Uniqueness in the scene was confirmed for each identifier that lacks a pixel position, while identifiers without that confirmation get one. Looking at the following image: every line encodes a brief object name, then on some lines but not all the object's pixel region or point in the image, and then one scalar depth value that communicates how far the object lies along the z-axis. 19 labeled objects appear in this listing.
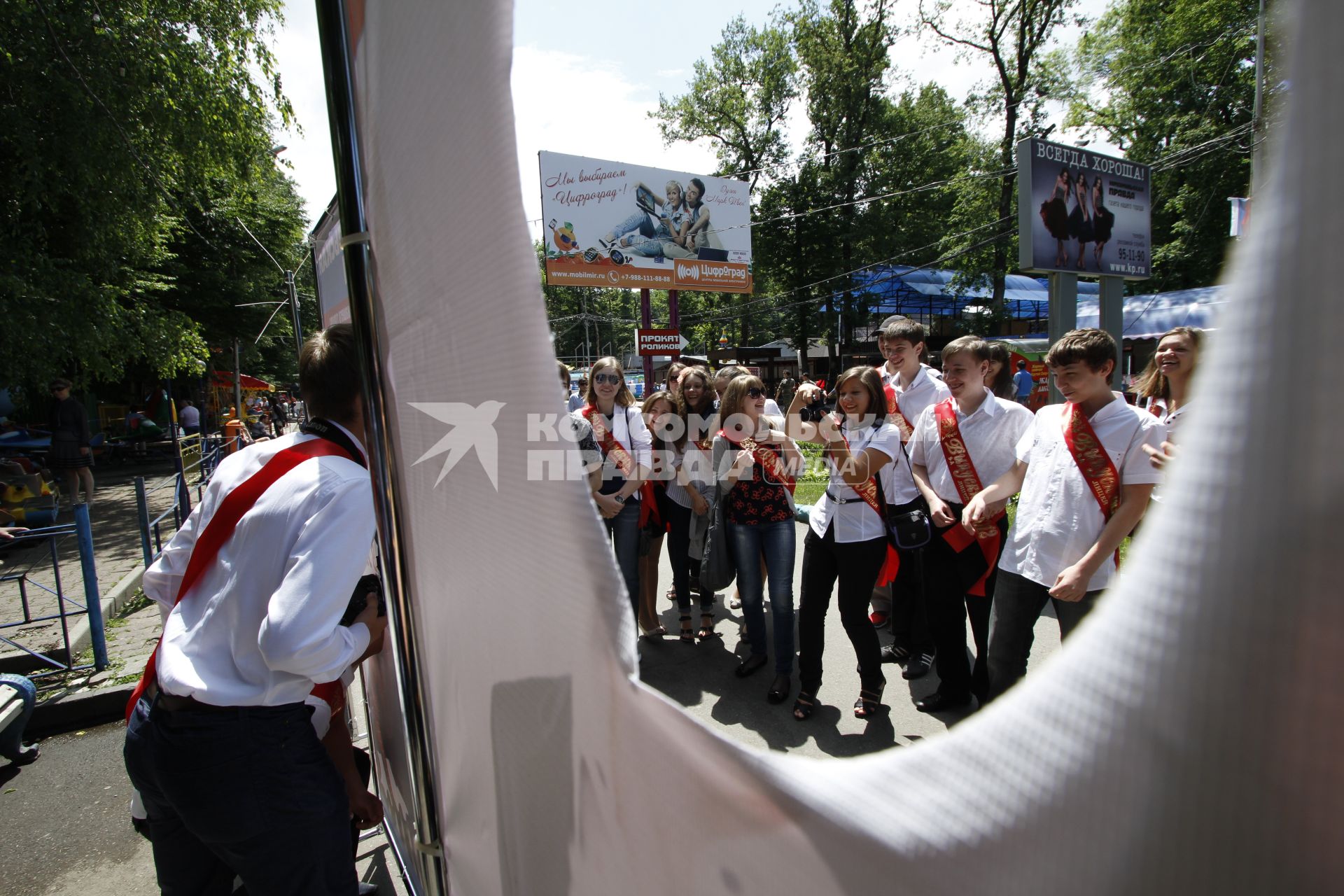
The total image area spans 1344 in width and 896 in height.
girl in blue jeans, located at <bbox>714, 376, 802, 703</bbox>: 3.87
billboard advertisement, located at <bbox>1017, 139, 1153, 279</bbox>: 10.54
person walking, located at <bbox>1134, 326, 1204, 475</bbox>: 3.27
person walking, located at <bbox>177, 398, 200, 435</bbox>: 19.02
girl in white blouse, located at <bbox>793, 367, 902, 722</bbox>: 3.46
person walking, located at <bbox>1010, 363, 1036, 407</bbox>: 15.46
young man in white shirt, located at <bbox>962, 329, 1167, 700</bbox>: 2.59
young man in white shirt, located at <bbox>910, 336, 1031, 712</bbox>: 3.44
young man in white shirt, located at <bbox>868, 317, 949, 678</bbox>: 4.25
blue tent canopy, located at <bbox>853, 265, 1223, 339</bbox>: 31.41
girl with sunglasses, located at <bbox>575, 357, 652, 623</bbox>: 4.41
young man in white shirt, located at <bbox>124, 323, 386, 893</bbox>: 1.34
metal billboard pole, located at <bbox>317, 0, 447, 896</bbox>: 1.15
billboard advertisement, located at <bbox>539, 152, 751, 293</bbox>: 19.53
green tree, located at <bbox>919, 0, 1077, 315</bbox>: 23.05
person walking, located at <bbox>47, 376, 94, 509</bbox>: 9.68
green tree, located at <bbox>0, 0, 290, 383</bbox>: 8.70
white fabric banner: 0.30
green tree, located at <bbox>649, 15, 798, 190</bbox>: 31.75
